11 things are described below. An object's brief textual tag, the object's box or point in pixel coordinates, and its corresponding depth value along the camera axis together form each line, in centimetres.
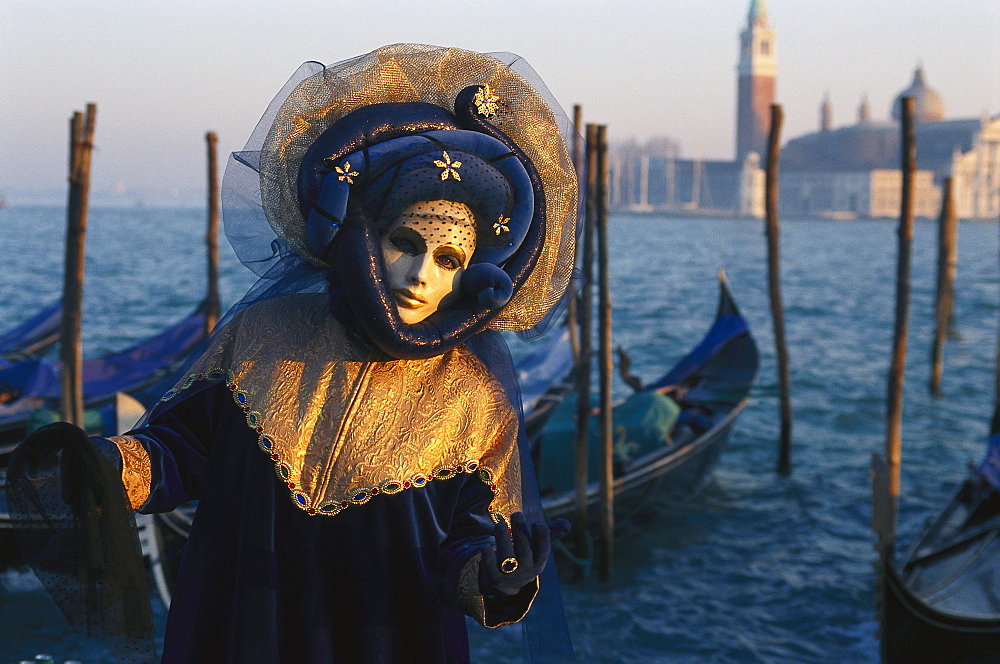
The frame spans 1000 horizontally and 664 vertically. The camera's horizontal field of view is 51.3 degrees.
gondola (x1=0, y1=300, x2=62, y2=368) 919
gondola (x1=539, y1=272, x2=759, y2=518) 594
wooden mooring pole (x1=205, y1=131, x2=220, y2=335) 761
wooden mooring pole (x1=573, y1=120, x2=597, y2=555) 537
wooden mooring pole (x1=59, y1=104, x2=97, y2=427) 578
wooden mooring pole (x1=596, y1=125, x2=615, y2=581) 536
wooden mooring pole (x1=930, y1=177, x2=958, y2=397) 1097
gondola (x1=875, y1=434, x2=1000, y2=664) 390
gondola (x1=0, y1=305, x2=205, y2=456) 637
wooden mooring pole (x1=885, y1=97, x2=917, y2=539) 616
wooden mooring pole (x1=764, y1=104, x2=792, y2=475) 768
